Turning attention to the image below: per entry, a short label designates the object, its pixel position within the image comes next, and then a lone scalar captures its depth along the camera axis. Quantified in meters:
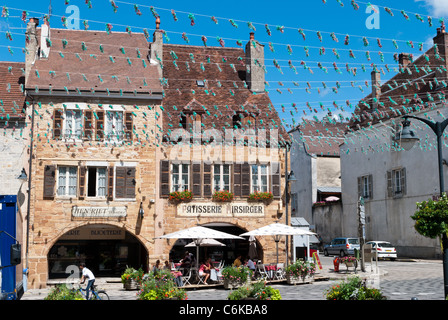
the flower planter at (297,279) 20.95
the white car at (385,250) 32.22
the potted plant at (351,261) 24.83
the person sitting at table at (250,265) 21.70
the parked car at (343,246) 34.94
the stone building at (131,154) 24.33
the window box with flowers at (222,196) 25.58
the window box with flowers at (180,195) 25.12
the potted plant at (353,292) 9.85
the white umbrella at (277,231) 21.55
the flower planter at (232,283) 19.80
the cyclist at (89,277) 16.32
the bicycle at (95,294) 12.82
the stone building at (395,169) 32.22
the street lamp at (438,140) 11.82
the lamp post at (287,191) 26.06
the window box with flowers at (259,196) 25.89
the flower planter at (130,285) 20.03
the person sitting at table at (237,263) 22.25
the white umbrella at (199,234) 20.80
